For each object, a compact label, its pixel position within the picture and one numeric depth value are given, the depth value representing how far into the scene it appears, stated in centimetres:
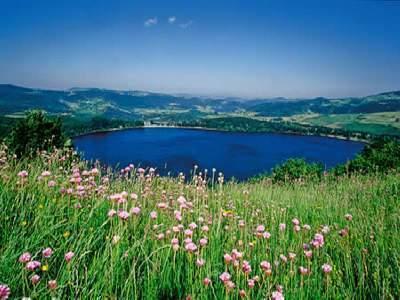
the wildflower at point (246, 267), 220
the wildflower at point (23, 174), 329
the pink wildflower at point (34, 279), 176
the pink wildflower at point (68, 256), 197
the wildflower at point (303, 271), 242
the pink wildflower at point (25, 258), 178
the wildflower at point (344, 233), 335
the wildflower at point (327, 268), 240
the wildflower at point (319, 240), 287
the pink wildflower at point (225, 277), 201
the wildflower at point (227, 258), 231
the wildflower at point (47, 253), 199
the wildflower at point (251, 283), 206
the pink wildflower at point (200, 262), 223
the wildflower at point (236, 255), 233
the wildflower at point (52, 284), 166
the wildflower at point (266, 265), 226
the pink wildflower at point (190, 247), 241
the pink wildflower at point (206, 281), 208
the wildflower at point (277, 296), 190
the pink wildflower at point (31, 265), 175
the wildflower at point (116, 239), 218
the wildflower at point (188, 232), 260
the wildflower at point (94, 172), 366
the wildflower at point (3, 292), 144
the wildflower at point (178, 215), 277
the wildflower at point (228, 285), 196
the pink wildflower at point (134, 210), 266
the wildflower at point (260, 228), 299
